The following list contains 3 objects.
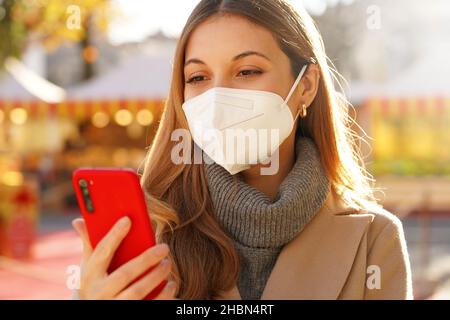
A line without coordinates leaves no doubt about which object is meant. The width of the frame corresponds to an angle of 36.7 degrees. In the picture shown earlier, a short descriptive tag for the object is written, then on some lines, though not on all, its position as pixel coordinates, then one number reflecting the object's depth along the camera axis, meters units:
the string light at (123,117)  15.84
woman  1.66
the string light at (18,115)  13.98
